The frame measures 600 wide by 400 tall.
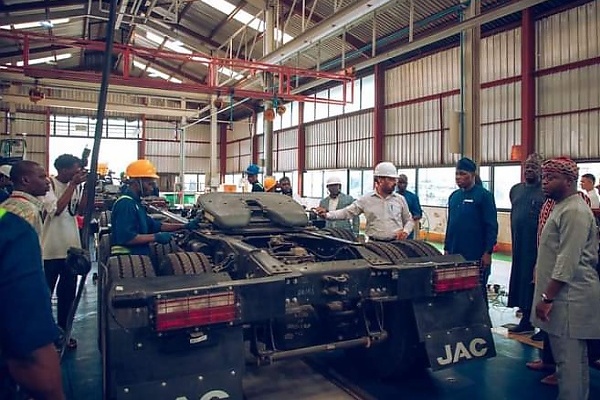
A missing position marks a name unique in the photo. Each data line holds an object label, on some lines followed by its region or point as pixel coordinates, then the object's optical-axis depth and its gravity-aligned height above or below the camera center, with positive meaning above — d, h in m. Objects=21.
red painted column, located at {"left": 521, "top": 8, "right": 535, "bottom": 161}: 11.69 +2.85
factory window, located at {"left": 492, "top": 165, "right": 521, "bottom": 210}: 12.55 +0.63
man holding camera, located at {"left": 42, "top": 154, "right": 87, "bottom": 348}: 4.46 -0.19
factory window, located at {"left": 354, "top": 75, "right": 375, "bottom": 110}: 16.98 +3.82
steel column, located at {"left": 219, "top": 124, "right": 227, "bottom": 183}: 30.38 +3.36
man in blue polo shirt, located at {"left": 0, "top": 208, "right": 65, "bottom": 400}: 1.80 -0.38
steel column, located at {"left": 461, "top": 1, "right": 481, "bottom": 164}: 7.01 +1.50
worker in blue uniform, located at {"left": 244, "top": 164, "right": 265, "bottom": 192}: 8.29 +0.48
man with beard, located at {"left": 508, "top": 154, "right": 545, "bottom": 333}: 4.87 -0.24
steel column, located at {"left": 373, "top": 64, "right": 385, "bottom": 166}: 16.39 +2.93
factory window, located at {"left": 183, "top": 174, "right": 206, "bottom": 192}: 28.98 +1.44
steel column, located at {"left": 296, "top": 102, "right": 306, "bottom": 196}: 21.39 +2.39
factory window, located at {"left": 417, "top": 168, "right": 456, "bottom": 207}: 14.45 +0.62
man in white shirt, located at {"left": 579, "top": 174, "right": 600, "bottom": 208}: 9.70 +0.40
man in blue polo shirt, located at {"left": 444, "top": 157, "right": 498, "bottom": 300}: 4.92 -0.14
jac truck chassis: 2.76 -0.60
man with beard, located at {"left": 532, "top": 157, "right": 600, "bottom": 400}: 3.09 -0.47
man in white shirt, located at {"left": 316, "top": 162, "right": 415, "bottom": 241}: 5.08 -0.03
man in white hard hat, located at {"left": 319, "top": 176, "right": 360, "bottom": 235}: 7.23 +0.09
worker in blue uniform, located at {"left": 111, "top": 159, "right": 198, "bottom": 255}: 4.12 -0.09
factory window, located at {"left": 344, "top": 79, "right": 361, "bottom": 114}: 17.75 +3.77
